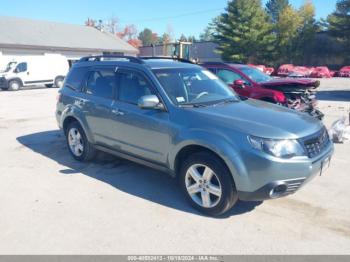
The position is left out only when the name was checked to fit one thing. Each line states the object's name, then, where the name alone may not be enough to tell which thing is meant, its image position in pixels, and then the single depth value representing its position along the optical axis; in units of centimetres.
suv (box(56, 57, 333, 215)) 364
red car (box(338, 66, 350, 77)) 3512
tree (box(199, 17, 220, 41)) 12884
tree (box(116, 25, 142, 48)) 8652
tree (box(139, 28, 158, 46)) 10700
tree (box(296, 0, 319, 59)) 4616
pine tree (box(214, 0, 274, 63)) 4500
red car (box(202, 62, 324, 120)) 878
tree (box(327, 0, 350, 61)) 4103
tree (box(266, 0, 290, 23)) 8069
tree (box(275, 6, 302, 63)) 4628
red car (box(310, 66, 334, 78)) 3425
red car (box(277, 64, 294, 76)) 3572
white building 3117
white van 2236
